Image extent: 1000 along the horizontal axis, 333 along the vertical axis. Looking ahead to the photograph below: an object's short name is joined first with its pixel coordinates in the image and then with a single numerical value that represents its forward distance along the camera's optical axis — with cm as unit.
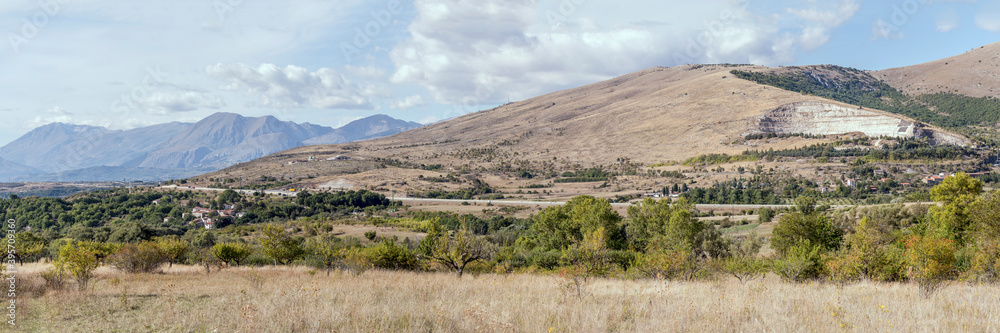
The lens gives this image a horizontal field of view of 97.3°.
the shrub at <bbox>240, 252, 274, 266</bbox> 3359
